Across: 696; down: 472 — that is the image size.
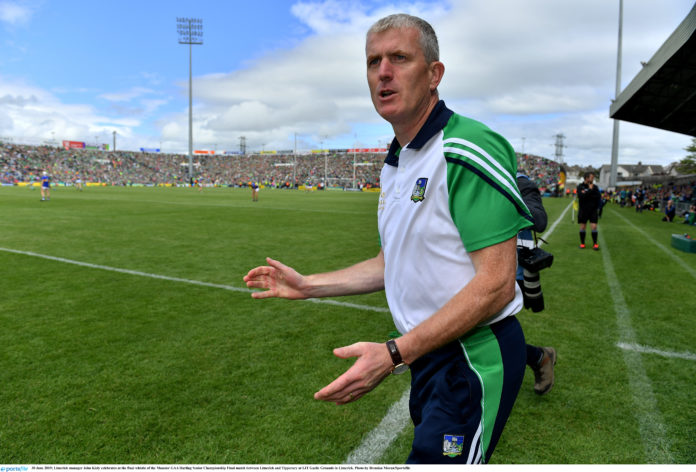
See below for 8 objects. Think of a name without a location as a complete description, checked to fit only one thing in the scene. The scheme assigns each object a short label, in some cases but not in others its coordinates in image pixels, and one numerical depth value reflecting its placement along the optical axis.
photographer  3.52
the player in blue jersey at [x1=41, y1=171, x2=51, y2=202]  25.77
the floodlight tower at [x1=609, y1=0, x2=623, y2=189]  36.73
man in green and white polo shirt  1.28
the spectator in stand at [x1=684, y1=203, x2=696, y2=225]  19.78
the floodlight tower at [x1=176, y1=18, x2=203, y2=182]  73.25
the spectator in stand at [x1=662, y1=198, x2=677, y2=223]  21.28
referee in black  10.63
